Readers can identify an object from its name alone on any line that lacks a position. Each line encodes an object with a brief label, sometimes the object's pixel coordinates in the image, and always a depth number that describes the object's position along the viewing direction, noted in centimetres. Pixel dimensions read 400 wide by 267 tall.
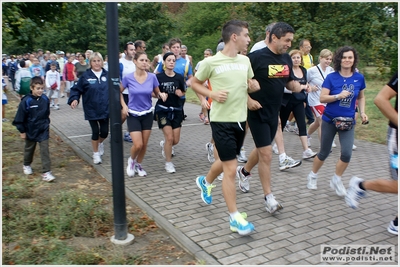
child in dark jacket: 616
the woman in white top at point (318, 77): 739
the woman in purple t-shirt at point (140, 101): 622
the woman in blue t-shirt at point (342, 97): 521
